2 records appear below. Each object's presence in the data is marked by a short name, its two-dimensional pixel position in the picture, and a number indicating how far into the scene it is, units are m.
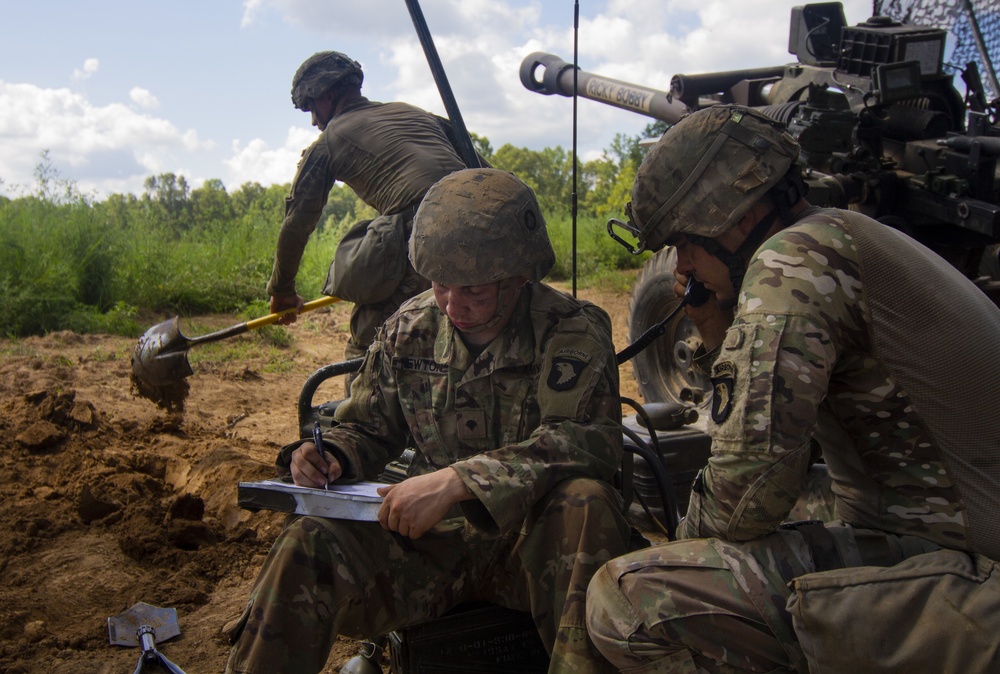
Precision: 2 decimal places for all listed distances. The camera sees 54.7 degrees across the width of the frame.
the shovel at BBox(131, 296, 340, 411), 5.28
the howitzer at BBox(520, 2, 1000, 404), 4.59
